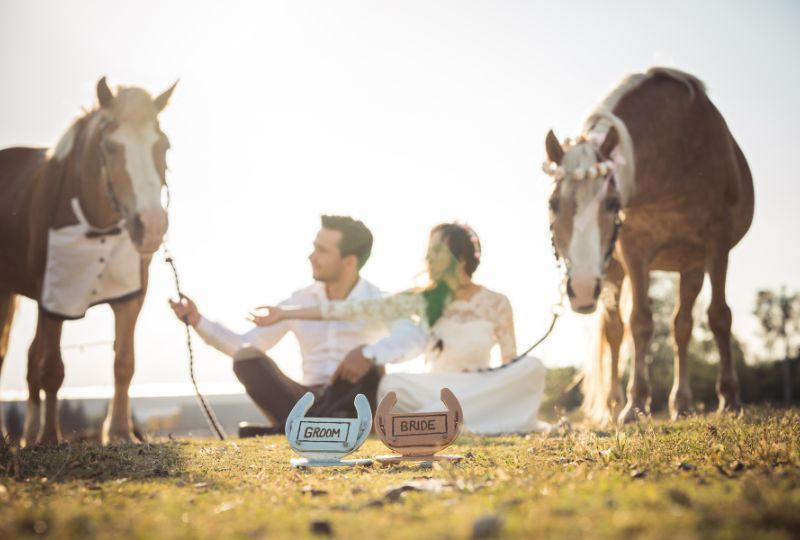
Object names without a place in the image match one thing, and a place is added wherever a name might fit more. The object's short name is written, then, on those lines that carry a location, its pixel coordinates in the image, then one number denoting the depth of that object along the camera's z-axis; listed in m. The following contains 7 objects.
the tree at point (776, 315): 26.64
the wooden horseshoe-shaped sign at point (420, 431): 3.76
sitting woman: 6.91
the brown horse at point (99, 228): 5.70
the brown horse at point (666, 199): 6.64
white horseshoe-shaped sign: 3.74
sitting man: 6.21
